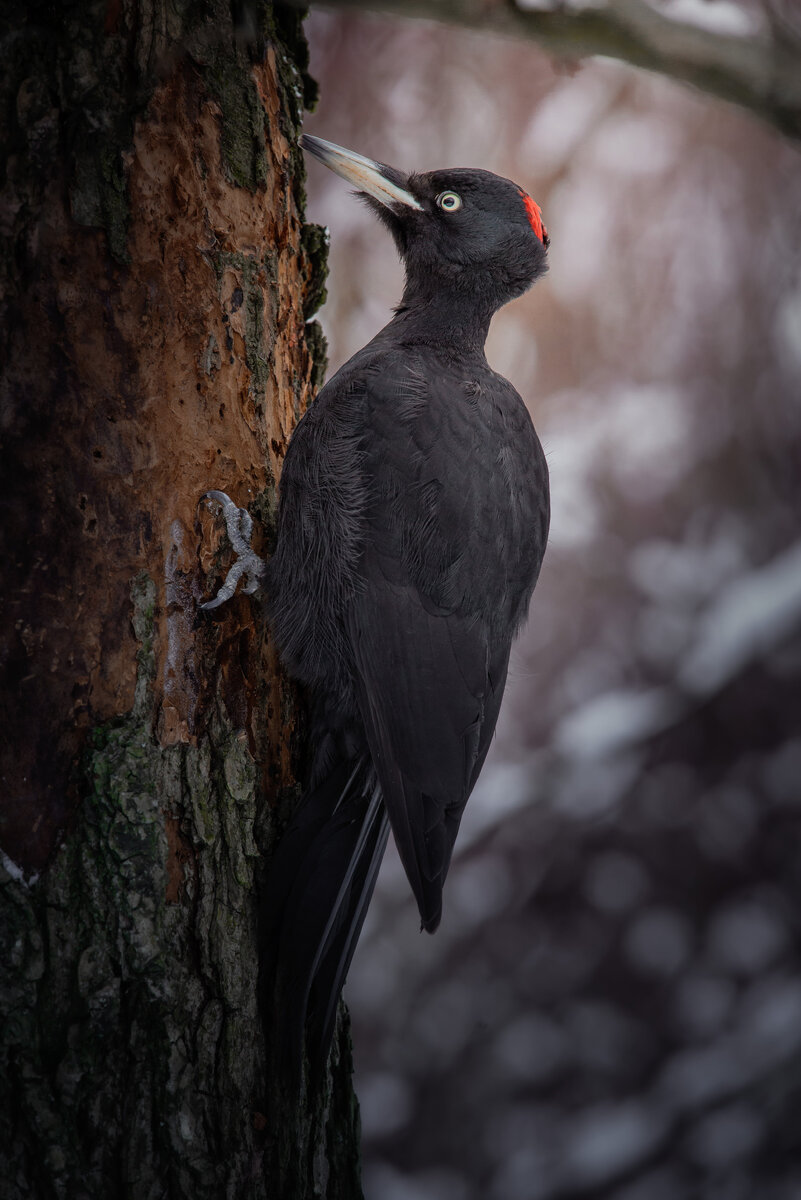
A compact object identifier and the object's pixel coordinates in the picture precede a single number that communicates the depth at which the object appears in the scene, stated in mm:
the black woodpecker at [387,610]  8076
